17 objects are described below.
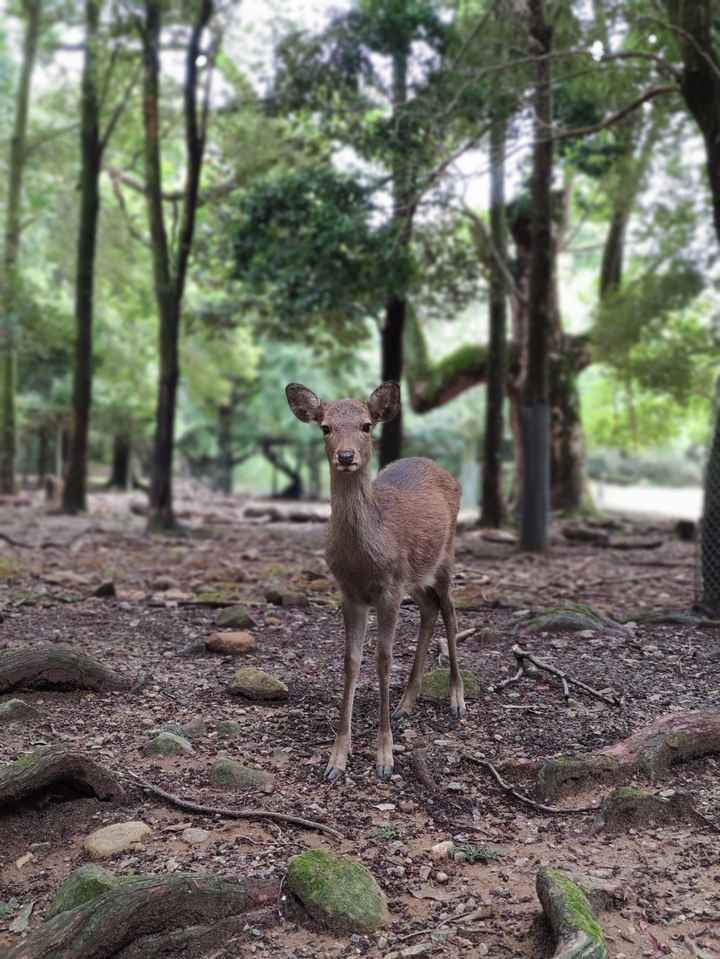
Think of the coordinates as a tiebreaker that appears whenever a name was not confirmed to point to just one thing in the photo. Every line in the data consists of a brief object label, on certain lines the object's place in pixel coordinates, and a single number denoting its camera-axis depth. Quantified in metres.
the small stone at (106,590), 7.26
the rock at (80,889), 2.92
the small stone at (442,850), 3.36
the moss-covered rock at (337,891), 2.93
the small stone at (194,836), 3.37
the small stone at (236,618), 6.31
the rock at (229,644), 5.64
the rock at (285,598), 7.12
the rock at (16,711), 4.29
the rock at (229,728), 4.35
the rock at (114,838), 3.26
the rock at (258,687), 4.79
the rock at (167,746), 4.07
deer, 3.88
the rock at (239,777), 3.83
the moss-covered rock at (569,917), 2.60
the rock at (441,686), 4.87
